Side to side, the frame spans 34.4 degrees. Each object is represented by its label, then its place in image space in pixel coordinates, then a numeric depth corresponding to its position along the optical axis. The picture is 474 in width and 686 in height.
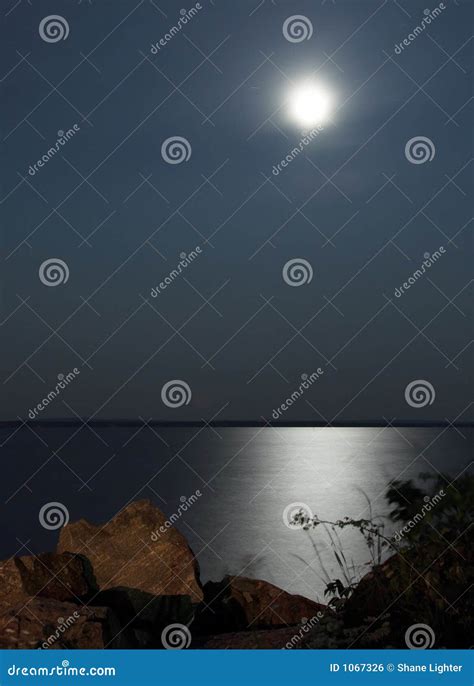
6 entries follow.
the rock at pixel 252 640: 6.54
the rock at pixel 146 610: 6.49
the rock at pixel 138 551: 7.45
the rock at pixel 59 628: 5.81
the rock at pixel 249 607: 7.16
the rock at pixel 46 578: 6.91
